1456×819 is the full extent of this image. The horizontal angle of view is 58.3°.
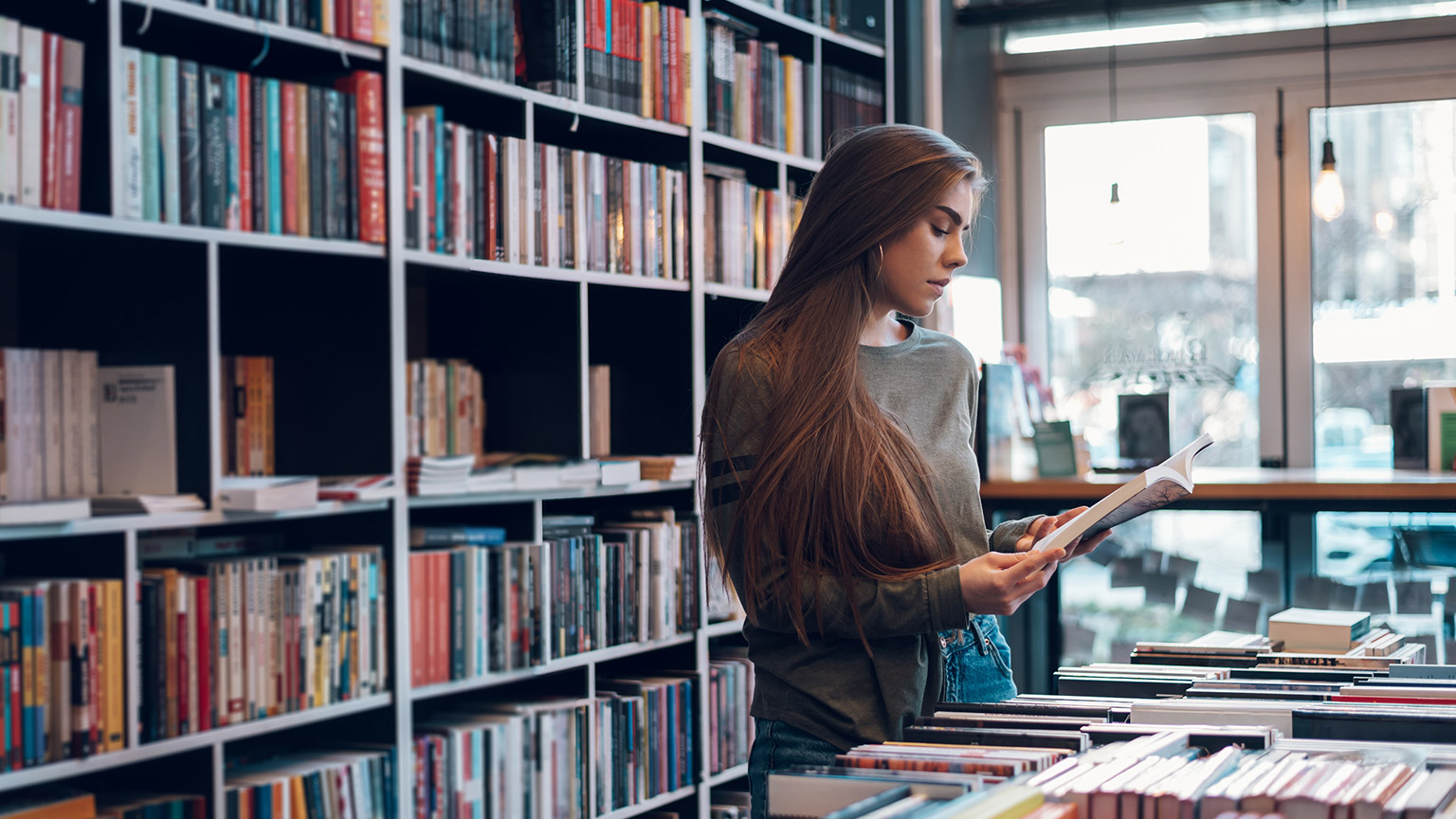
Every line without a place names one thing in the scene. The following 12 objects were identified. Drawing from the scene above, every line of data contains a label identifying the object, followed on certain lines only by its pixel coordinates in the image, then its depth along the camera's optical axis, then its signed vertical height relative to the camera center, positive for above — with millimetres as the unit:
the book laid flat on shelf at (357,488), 2088 -128
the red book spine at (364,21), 2135 +638
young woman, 1473 -99
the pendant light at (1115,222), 4221 +581
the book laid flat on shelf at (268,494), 1904 -125
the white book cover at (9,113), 1687 +392
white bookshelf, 1803 +202
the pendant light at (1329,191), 3959 +632
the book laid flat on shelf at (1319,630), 2082 -377
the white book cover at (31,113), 1709 +396
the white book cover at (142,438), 1903 -38
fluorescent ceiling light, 4504 +1274
